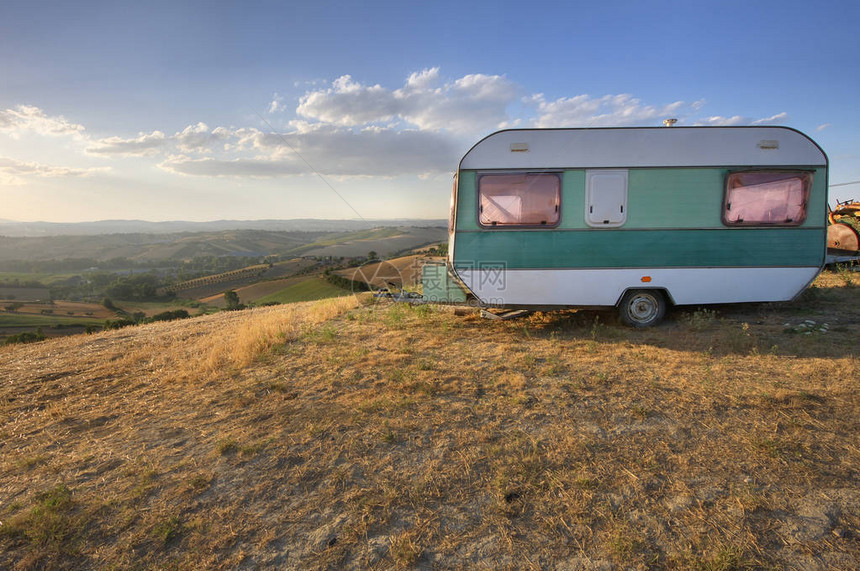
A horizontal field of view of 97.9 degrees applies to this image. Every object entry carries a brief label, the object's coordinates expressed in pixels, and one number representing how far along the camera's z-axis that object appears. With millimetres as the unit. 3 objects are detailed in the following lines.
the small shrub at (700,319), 6752
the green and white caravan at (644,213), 6512
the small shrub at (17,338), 10927
